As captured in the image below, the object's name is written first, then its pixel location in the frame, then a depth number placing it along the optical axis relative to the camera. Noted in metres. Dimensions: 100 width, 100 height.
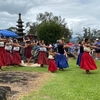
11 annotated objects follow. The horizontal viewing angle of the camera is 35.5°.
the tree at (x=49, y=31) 22.33
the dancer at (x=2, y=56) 8.32
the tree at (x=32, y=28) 36.28
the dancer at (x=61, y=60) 8.53
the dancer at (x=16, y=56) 9.92
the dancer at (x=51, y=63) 8.12
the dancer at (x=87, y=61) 7.54
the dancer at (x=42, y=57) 9.83
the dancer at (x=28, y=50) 10.74
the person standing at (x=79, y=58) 9.49
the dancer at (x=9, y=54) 9.36
